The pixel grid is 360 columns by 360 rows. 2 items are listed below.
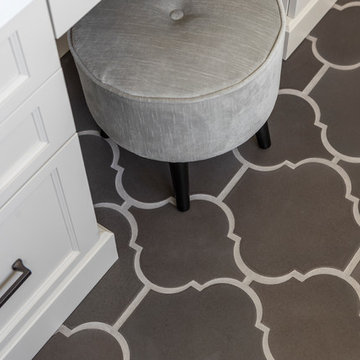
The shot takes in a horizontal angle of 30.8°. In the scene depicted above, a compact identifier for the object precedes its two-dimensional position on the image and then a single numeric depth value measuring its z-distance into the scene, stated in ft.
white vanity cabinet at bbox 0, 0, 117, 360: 2.66
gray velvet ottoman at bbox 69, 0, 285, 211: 3.61
